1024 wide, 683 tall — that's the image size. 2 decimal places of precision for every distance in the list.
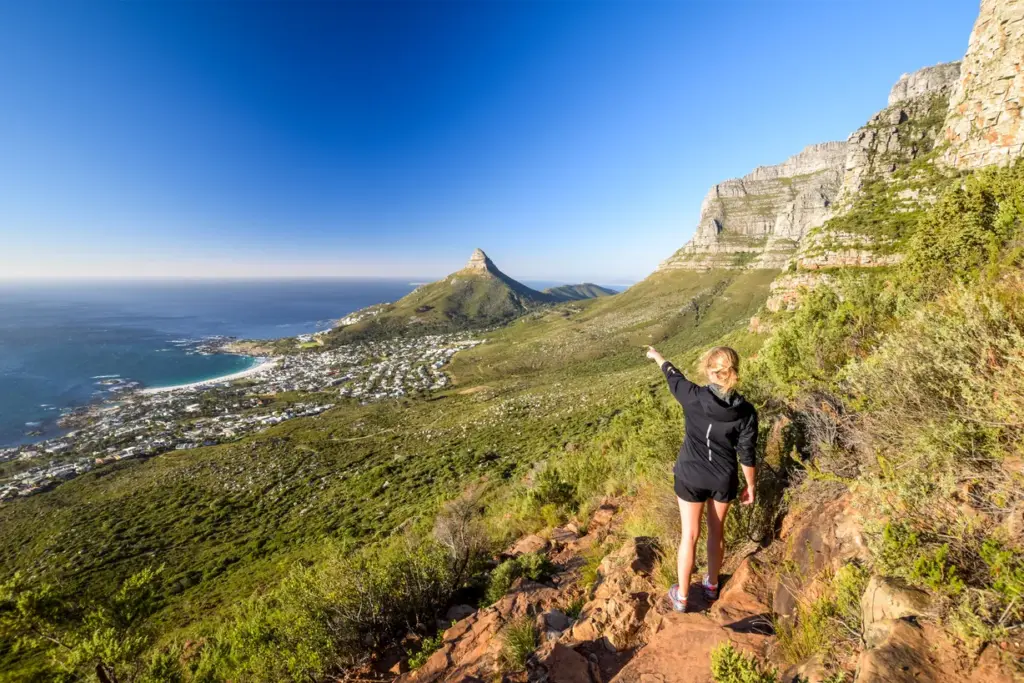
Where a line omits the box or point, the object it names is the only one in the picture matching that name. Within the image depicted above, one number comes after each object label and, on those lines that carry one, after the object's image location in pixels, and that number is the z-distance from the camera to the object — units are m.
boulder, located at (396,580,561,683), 4.37
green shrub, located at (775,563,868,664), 2.50
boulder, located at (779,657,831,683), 2.37
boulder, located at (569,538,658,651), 3.89
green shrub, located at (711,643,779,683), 2.15
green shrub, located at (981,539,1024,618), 1.94
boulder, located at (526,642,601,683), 3.49
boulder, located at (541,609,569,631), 4.55
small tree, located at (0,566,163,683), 5.54
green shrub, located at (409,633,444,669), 4.97
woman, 3.42
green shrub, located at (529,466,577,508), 10.52
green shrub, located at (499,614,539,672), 4.02
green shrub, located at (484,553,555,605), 6.17
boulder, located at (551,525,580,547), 7.70
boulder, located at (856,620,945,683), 2.03
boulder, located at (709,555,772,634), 3.32
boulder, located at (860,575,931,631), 2.34
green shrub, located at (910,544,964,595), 2.21
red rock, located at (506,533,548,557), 7.65
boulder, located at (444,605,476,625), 6.09
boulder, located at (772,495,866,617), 3.16
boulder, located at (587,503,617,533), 7.66
